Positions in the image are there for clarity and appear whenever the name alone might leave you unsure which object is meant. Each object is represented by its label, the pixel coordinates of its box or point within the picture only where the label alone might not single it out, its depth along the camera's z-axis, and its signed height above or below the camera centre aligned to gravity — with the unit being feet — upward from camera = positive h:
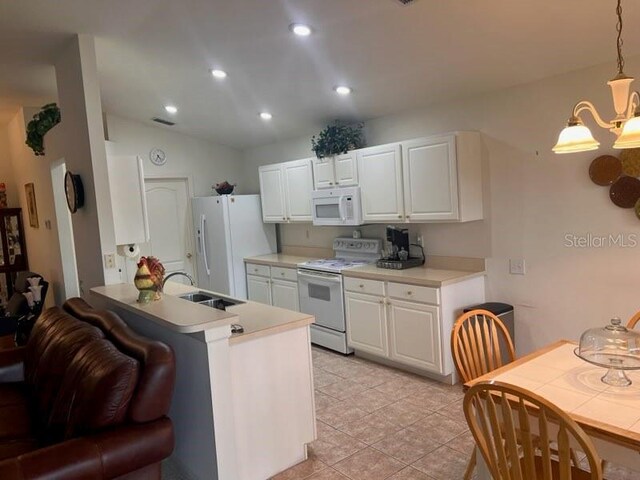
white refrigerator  18.88 -0.94
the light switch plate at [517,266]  12.34 -1.84
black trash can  12.18 -2.94
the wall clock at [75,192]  12.82 +0.93
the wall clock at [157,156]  19.83 +2.69
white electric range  15.19 -2.60
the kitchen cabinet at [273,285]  16.99 -2.76
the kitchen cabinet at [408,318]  12.35 -3.19
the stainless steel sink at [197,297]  11.55 -1.92
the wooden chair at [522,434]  4.61 -2.53
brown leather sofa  6.29 -2.84
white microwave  15.11 +0.06
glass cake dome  6.10 -2.12
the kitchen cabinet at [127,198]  12.69 +0.64
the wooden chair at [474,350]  7.74 -2.54
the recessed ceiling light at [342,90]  13.20 +3.32
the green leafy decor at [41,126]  15.48 +3.48
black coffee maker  14.35 -1.46
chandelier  5.90 +0.84
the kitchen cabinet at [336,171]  15.17 +1.23
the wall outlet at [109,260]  12.34 -0.95
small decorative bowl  19.27 +1.10
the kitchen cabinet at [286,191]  17.28 +0.79
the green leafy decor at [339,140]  15.29 +2.22
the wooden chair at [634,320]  7.76 -2.17
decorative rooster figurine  9.59 -1.18
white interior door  20.04 -0.24
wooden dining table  5.10 -2.53
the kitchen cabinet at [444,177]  12.37 +0.65
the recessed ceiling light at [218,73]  12.78 +3.90
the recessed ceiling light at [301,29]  9.72 +3.77
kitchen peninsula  7.79 -3.10
